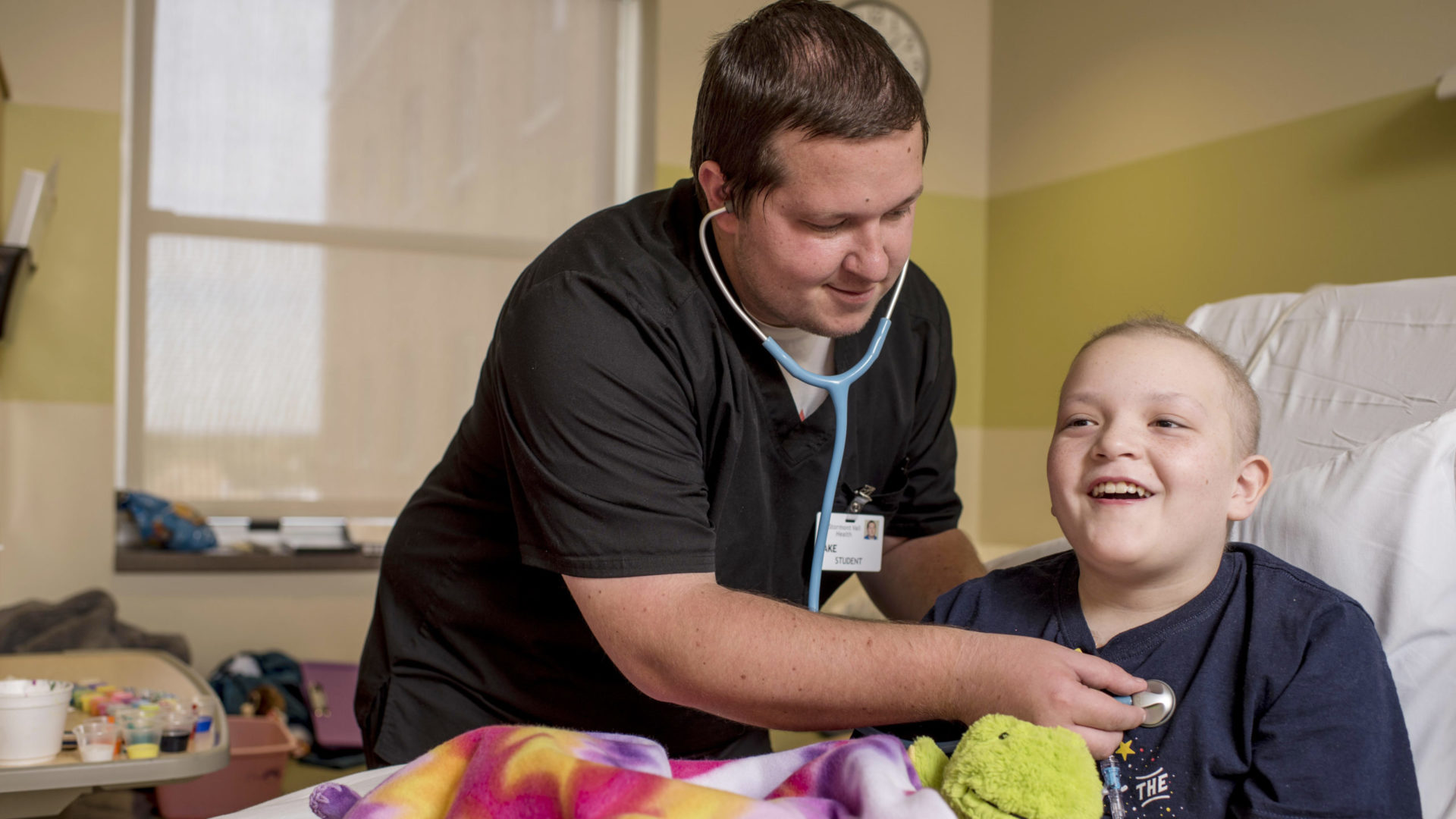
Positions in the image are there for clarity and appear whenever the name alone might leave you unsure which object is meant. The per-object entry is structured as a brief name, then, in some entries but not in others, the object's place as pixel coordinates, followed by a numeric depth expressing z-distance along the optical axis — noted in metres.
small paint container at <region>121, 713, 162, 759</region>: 1.49
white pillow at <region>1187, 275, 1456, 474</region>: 1.24
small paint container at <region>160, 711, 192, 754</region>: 1.53
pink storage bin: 2.69
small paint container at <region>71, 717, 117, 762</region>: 1.45
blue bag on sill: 3.36
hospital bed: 0.98
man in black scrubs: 0.99
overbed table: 1.40
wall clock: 4.05
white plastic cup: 1.41
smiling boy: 0.86
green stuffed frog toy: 0.76
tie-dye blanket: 0.66
